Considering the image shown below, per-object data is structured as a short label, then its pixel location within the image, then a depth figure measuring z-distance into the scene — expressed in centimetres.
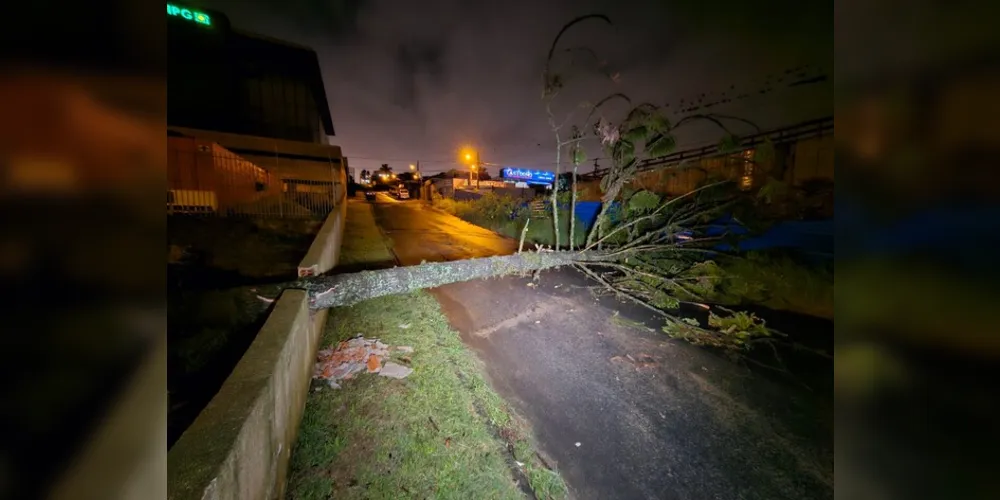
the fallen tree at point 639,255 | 462
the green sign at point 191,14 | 1266
